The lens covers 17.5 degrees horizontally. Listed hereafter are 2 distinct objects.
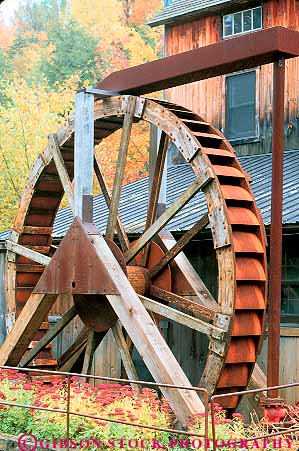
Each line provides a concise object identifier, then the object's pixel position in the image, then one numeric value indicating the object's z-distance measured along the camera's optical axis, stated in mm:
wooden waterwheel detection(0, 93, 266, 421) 10398
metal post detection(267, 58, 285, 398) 9352
